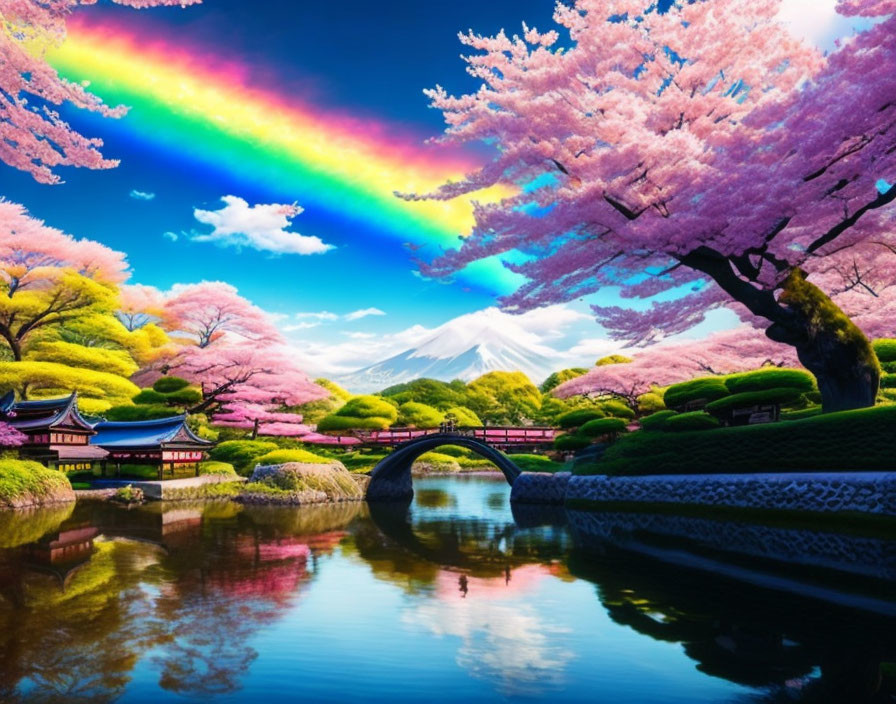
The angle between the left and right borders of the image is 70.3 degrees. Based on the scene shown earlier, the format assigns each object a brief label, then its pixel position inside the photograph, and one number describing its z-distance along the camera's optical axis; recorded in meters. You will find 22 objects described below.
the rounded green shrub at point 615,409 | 29.20
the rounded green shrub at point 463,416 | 52.88
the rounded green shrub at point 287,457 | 29.33
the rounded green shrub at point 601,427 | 25.72
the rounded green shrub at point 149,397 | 33.41
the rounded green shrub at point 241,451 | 32.81
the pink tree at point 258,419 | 33.34
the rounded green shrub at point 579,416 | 28.55
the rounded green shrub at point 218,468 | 31.03
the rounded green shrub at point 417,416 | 48.34
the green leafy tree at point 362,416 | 38.00
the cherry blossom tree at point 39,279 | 31.98
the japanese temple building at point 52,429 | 27.86
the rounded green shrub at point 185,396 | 33.31
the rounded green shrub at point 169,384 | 33.22
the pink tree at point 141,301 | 39.09
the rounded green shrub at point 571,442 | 27.14
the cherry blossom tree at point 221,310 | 36.97
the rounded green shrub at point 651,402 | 35.19
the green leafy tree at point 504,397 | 59.31
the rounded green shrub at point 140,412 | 33.16
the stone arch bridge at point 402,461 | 29.89
